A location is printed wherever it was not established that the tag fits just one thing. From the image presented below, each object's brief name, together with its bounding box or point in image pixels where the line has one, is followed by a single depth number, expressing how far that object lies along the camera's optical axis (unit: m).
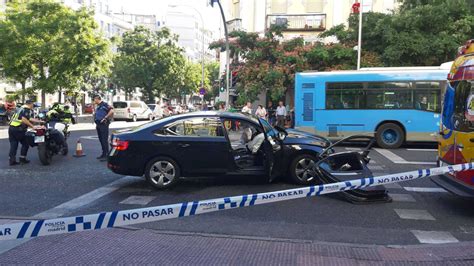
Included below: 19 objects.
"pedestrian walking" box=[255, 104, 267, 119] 20.53
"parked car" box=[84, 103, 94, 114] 44.03
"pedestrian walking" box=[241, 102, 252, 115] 20.15
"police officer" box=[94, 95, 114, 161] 11.38
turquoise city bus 14.44
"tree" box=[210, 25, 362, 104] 22.58
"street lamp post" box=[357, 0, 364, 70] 20.79
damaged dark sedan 7.79
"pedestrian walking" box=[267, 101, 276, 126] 23.68
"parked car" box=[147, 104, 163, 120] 35.28
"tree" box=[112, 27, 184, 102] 47.38
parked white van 31.23
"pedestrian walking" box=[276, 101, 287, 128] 20.77
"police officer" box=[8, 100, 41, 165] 10.46
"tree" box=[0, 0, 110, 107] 25.30
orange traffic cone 12.02
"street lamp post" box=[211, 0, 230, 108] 21.25
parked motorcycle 10.41
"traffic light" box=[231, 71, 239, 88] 24.29
